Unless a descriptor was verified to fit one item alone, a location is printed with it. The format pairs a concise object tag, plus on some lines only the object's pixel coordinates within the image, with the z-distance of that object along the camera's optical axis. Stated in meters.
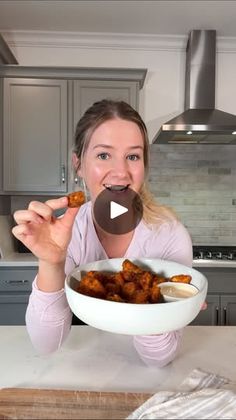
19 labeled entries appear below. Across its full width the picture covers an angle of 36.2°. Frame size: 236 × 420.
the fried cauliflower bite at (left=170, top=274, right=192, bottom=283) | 0.70
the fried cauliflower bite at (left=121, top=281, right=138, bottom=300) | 0.65
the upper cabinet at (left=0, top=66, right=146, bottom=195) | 2.53
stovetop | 2.51
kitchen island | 0.61
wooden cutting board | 0.59
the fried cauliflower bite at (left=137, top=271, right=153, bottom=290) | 0.67
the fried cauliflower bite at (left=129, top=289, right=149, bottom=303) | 0.62
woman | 0.72
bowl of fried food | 0.57
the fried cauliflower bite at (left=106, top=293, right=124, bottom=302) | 0.61
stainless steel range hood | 2.48
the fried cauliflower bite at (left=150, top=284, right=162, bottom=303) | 0.63
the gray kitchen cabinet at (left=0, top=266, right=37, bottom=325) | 2.27
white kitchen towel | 0.54
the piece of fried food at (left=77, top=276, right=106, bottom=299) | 0.64
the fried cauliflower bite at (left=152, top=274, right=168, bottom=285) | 0.69
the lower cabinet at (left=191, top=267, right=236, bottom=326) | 2.34
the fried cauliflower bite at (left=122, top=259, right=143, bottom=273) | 0.73
